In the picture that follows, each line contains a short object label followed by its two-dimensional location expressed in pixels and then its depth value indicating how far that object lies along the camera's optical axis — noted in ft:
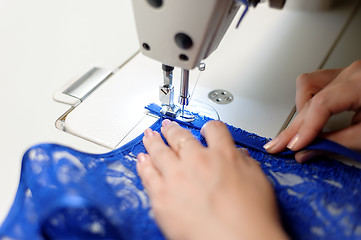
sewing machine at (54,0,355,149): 0.89
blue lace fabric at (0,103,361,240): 0.74
